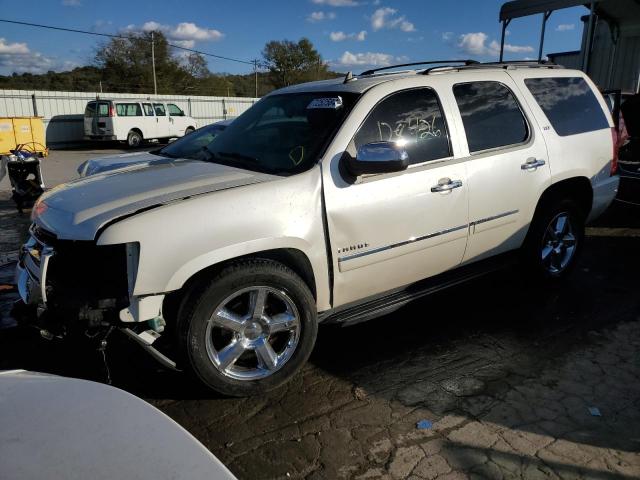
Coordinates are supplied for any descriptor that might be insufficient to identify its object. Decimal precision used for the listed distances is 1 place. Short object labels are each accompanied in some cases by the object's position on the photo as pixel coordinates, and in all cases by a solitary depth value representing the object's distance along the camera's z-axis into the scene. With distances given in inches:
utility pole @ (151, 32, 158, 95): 1782.7
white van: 884.6
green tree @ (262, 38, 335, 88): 2407.7
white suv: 107.5
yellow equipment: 690.2
